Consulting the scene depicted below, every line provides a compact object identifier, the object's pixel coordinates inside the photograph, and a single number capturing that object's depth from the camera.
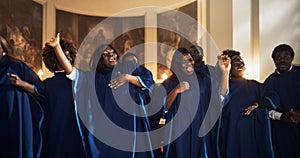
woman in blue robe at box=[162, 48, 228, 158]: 4.33
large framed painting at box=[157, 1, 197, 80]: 8.27
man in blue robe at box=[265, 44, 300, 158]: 4.73
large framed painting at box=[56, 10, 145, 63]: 9.34
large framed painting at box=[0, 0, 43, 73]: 7.86
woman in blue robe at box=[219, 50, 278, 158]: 4.55
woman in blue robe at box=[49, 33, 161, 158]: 4.13
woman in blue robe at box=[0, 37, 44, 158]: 4.09
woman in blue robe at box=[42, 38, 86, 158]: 4.14
